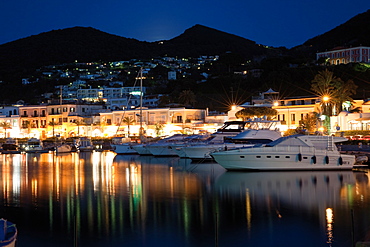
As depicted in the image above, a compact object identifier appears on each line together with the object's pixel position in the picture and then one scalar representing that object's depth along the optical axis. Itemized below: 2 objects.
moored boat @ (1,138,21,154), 70.31
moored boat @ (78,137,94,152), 72.62
